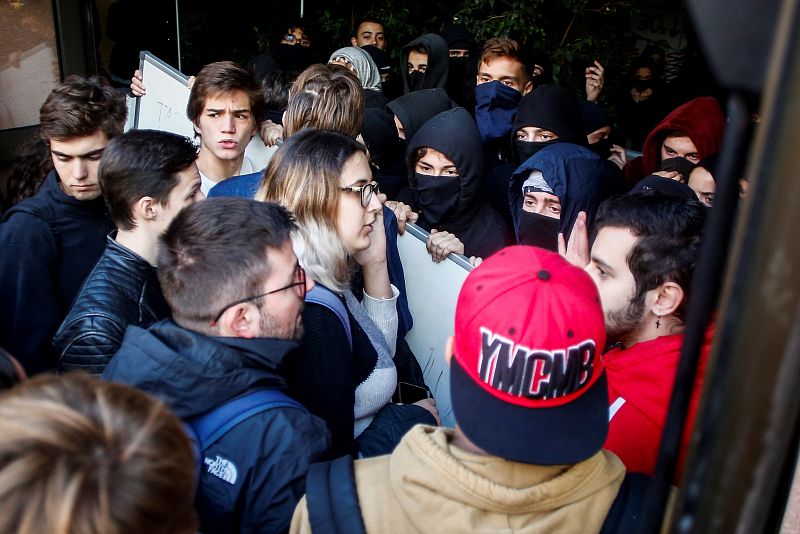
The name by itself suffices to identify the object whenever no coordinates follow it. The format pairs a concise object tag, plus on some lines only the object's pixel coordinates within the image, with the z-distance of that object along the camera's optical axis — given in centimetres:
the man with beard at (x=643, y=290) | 170
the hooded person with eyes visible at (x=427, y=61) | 512
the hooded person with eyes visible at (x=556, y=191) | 303
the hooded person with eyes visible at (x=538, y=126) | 358
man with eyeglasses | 141
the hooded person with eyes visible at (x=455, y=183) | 318
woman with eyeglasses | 177
